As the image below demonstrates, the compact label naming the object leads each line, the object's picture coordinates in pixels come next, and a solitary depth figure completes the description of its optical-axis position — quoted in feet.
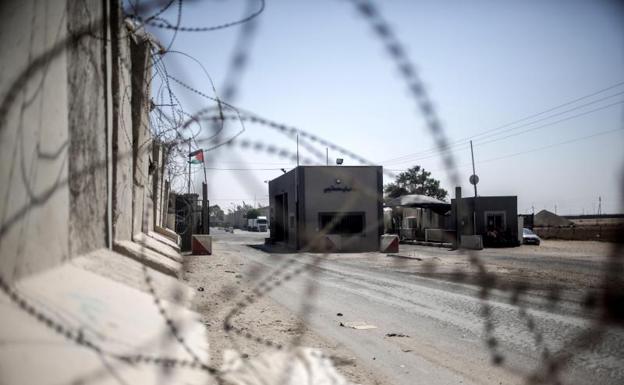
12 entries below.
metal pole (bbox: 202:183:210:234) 60.84
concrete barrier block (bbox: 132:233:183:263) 15.44
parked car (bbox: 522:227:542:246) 98.78
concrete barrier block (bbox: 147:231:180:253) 21.53
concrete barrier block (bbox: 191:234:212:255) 63.00
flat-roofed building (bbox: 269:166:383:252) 88.53
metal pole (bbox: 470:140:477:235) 90.99
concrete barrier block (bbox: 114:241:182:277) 10.99
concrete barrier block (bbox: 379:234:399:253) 75.75
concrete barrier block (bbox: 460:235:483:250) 80.07
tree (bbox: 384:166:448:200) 208.28
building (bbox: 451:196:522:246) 96.58
